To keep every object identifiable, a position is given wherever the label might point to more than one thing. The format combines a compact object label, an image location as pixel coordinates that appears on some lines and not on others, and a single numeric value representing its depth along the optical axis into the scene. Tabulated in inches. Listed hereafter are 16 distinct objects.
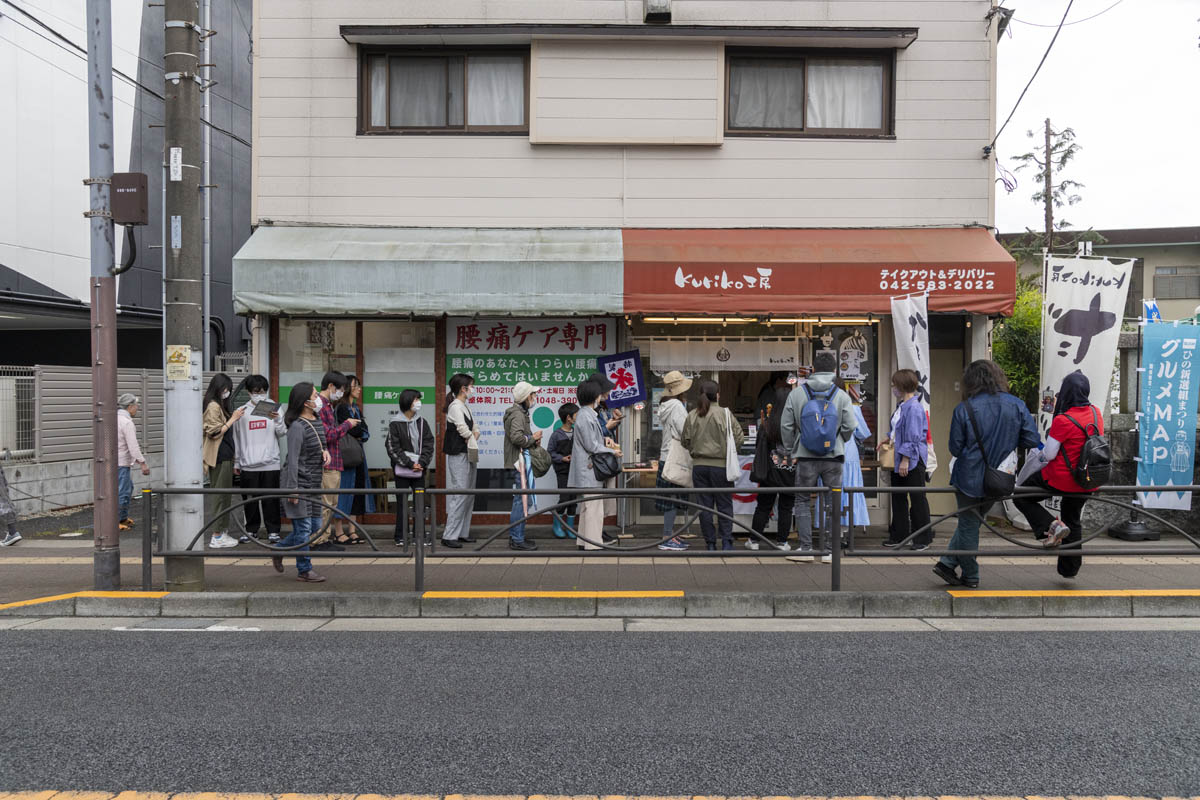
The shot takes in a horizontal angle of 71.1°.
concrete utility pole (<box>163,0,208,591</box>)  291.0
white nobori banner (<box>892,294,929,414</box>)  383.2
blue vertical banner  390.3
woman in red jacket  287.9
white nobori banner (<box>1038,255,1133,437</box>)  393.4
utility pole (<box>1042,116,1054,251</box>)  1043.9
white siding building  422.9
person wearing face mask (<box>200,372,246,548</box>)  387.9
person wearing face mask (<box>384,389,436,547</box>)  378.3
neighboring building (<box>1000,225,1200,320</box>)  1137.4
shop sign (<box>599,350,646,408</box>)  421.1
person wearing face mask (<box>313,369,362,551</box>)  374.6
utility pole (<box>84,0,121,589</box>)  288.0
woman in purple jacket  361.1
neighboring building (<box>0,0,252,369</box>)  655.8
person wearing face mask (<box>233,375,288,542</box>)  368.5
